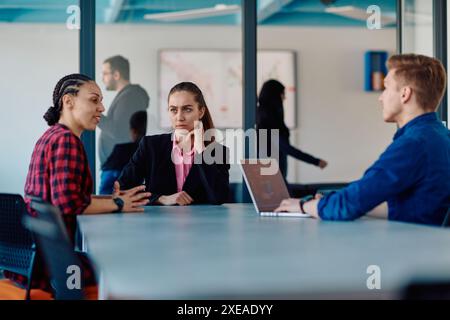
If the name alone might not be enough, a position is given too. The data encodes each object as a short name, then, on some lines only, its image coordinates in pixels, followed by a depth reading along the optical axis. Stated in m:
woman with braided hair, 2.64
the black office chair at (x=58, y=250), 1.81
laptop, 2.93
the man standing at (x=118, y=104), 5.16
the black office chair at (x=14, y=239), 2.81
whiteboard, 9.54
